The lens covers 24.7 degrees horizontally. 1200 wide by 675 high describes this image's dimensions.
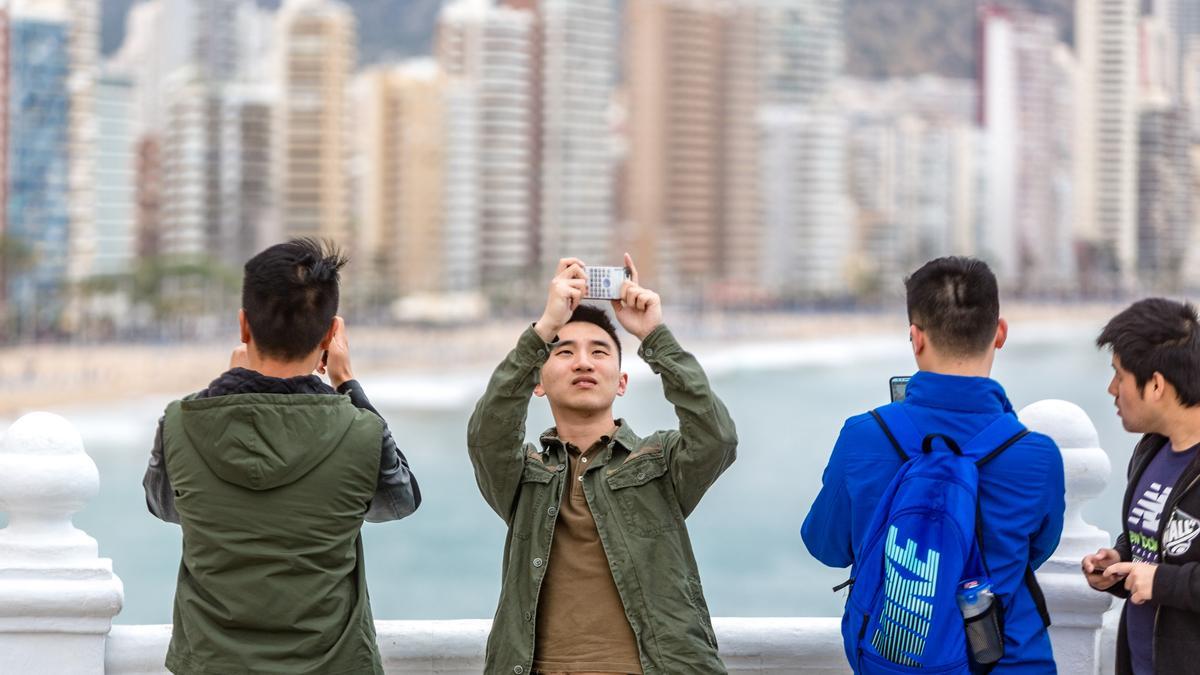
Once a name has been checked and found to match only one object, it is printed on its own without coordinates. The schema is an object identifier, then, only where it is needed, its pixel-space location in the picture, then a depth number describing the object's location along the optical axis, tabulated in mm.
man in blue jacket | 4598
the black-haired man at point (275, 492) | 4579
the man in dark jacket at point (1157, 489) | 4634
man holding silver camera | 4811
